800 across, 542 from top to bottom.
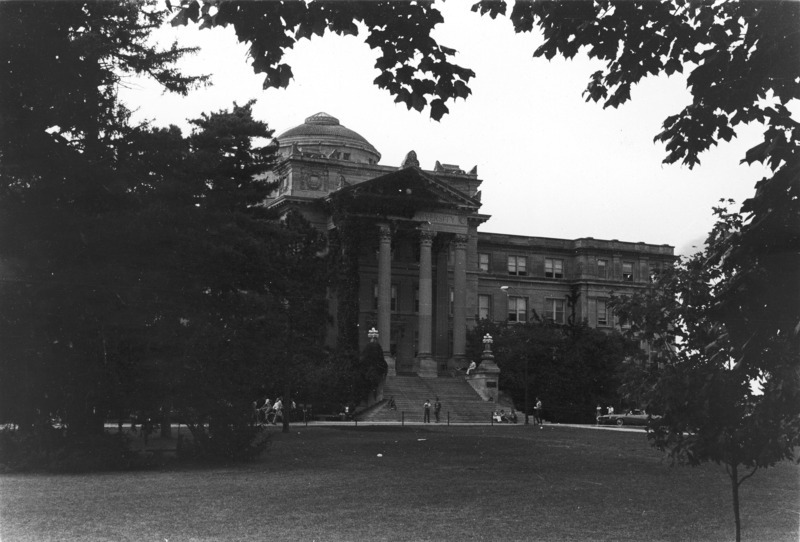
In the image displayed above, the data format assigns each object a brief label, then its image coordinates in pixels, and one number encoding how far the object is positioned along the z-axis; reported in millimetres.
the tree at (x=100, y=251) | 22625
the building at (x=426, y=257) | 72438
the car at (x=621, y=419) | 63844
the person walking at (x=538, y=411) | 60438
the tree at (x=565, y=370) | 68062
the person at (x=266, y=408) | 52656
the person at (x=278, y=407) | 51250
